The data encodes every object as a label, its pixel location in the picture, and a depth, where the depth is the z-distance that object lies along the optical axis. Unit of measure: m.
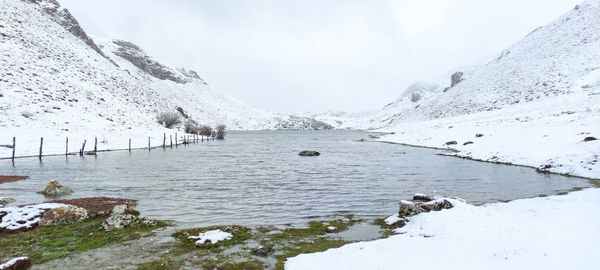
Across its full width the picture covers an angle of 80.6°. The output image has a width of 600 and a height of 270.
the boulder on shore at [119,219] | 12.64
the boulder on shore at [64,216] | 13.19
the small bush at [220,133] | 99.68
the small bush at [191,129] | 97.62
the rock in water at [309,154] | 45.38
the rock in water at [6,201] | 16.25
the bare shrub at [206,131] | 100.47
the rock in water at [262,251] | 10.24
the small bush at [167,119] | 89.94
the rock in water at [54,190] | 18.78
